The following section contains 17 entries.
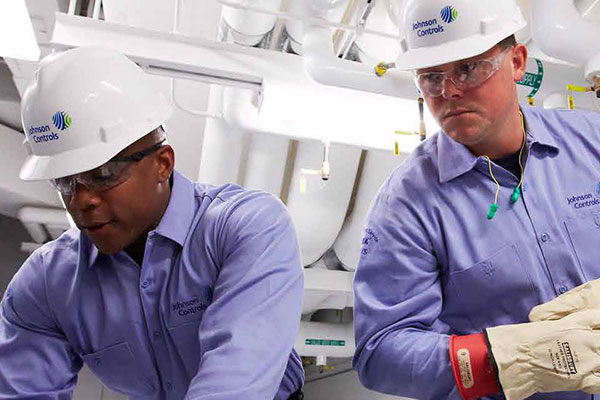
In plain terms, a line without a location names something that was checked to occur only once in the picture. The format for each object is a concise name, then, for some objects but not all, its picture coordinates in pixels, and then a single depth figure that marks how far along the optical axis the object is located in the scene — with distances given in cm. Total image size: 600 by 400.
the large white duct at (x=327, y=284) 344
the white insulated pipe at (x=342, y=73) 198
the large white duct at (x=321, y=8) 184
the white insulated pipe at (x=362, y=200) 275
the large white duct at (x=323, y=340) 419
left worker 110
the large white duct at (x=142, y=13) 211
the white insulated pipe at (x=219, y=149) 242
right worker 112
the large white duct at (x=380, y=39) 213
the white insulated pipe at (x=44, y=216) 366
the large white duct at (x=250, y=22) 197
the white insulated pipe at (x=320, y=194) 268
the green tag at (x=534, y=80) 204
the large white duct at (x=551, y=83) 205
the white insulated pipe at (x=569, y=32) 181
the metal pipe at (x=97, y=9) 235
